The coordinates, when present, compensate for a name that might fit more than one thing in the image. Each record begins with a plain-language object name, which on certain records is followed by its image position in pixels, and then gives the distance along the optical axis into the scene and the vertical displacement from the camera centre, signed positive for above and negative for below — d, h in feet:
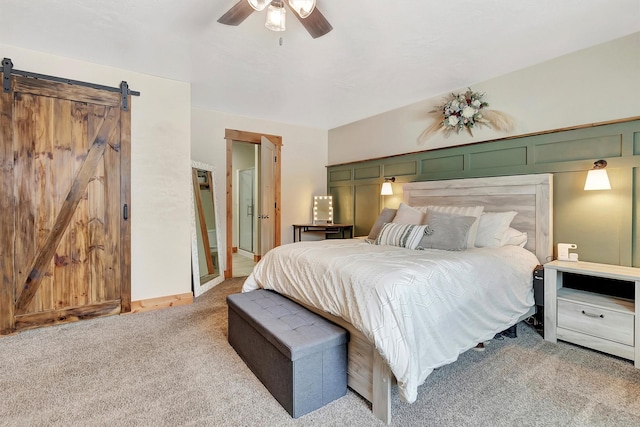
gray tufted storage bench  5.47 -2.71
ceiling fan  5.92 +4.04
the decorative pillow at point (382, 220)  11.79 -0.30
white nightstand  7.20 -2.57
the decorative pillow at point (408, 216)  10.90 -0.13
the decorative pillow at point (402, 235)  9.30 -0.70
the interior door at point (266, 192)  15.56 +1.10
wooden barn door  8.89 +0.35
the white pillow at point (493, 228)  9.55 -0.52
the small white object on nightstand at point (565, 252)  8.84 -1.19
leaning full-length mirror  12.78 -0.81
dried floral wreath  10.96 +3.61
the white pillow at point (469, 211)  9.48 +0.03
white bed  5.24 -1.67
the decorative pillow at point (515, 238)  9.71 -0.83
